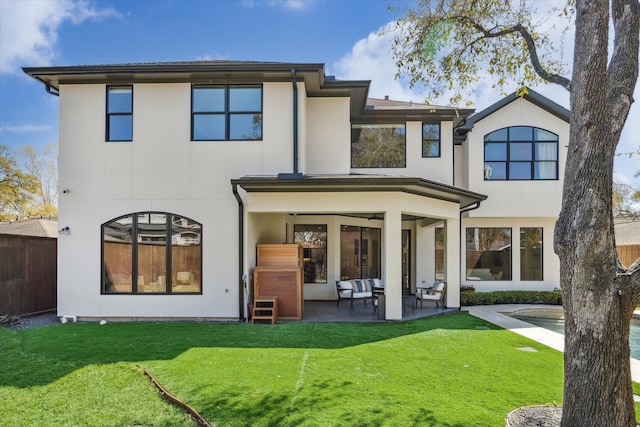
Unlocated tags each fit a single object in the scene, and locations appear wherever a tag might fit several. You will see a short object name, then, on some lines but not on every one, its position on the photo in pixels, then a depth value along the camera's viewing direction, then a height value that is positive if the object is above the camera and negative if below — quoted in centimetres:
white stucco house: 991 +95
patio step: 959 -219
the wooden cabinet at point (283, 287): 1003 -170
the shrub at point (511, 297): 1349 -266
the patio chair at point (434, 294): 1188 -221
